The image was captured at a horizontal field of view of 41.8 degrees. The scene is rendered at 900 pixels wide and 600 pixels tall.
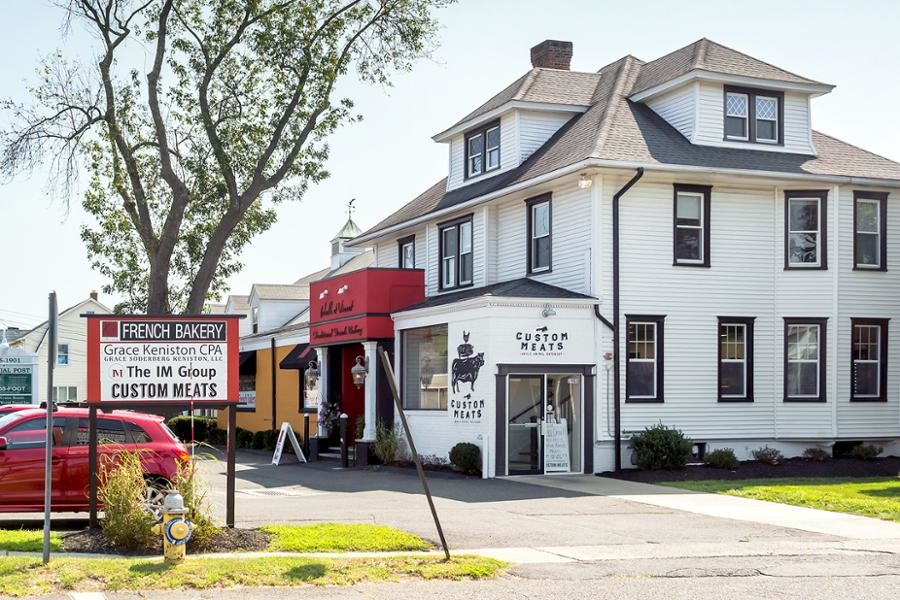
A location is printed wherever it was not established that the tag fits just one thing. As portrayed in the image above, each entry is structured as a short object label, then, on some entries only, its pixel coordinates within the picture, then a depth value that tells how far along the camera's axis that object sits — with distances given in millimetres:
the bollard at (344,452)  28609
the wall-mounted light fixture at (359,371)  29255
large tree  35531
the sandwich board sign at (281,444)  30266
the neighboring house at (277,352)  37625
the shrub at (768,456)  25656
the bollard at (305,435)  33656
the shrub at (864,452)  26531
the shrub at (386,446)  27719
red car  15742
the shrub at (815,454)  26359
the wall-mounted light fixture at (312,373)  33125
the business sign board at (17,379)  28438
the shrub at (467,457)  24328
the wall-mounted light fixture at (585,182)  24562
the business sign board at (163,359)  14531
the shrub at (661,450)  24141
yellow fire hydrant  11867
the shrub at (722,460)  24578
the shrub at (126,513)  12945
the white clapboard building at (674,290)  24688
